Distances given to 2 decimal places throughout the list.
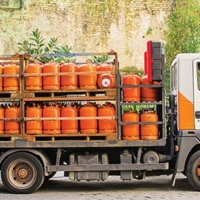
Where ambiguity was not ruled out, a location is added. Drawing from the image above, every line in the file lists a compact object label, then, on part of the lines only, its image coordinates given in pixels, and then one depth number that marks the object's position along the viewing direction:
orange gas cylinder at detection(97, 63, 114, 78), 10.99
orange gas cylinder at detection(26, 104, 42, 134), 10.99
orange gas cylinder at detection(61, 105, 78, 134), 10.95
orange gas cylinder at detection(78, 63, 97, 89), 10.95
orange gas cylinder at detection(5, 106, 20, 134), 11.09
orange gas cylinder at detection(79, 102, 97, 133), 10.91
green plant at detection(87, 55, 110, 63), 16.98
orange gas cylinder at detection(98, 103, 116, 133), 10.91
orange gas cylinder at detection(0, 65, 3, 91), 11.19
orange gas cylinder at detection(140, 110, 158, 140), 10.88
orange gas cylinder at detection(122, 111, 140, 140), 10.90
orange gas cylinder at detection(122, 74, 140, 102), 10.91
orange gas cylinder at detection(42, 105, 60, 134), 10.98
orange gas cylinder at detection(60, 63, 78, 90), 10.98
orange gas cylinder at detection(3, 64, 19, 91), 11.13
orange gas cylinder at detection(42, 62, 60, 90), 11.02
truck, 10.87
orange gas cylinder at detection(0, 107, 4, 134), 11.12
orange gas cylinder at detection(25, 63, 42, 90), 11.05
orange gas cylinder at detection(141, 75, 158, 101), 10.94
